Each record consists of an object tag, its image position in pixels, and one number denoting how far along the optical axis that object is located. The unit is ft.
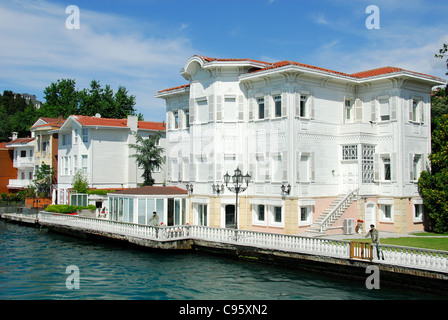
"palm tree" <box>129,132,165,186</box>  137.49
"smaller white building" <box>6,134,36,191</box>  192.54
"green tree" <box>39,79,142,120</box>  242.37
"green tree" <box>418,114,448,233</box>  96.17
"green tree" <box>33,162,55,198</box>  171.32
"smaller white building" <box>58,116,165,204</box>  151.33
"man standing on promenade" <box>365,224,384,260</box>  64.90
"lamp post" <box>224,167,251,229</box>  79.79
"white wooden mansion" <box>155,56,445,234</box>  93.40
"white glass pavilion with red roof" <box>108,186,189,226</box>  102.47
